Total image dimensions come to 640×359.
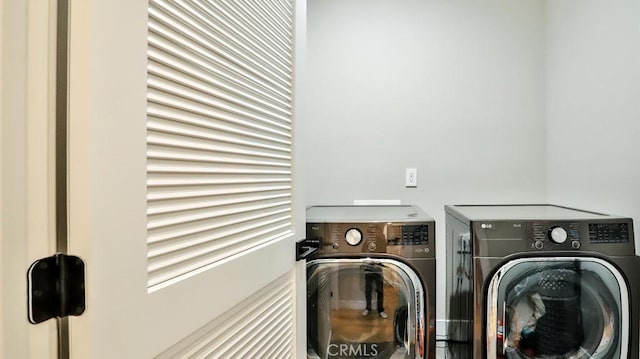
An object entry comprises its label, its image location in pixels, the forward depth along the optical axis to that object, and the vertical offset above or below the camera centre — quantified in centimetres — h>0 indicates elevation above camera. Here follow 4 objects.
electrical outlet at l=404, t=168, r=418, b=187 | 238 +1
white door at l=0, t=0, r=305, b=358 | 48 +0
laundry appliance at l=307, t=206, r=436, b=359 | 160 -47
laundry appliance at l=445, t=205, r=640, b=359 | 148 -43
